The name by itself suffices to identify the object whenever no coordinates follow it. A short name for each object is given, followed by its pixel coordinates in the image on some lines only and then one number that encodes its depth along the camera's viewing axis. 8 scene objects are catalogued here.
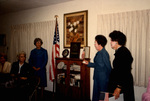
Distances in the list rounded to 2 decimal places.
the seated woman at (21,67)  3.38
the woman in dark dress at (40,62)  4.15
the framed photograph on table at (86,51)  3.76
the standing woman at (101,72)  2.76
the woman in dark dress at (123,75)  1.98
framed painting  4.05
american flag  4.31
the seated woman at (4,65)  3.79
